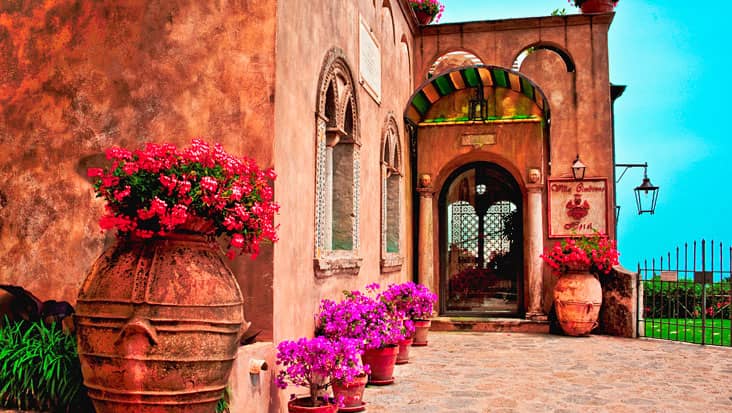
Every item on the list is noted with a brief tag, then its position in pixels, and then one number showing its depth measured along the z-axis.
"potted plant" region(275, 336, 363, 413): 4.93
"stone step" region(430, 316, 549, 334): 11.79
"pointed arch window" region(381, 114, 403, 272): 9.57
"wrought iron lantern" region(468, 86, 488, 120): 12.36
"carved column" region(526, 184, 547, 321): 11.94
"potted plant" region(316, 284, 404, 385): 6.29
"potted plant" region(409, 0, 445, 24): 12.85
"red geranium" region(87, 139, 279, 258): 3.64
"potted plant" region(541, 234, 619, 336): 11.09
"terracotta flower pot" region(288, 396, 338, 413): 4.89
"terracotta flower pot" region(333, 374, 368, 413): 5.68
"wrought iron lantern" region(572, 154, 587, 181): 11.81
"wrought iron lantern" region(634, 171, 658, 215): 13.24
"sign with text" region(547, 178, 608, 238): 11.95
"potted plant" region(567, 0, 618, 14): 12.34
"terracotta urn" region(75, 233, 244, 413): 3.55
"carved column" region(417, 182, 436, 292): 12.38
